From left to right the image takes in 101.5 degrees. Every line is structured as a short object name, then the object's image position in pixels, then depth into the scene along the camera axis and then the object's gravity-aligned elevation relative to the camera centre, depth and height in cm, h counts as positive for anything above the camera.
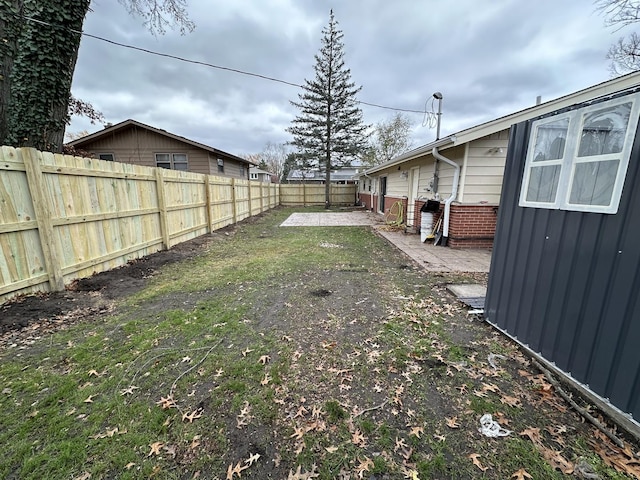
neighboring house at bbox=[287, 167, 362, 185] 3484 +161
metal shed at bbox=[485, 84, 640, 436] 171 -41
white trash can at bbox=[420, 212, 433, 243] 748 -100
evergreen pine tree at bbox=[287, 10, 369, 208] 1869 +540
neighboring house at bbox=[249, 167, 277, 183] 4553 +239
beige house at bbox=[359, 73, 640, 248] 586 +36
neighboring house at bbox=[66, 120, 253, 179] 1396 +217
